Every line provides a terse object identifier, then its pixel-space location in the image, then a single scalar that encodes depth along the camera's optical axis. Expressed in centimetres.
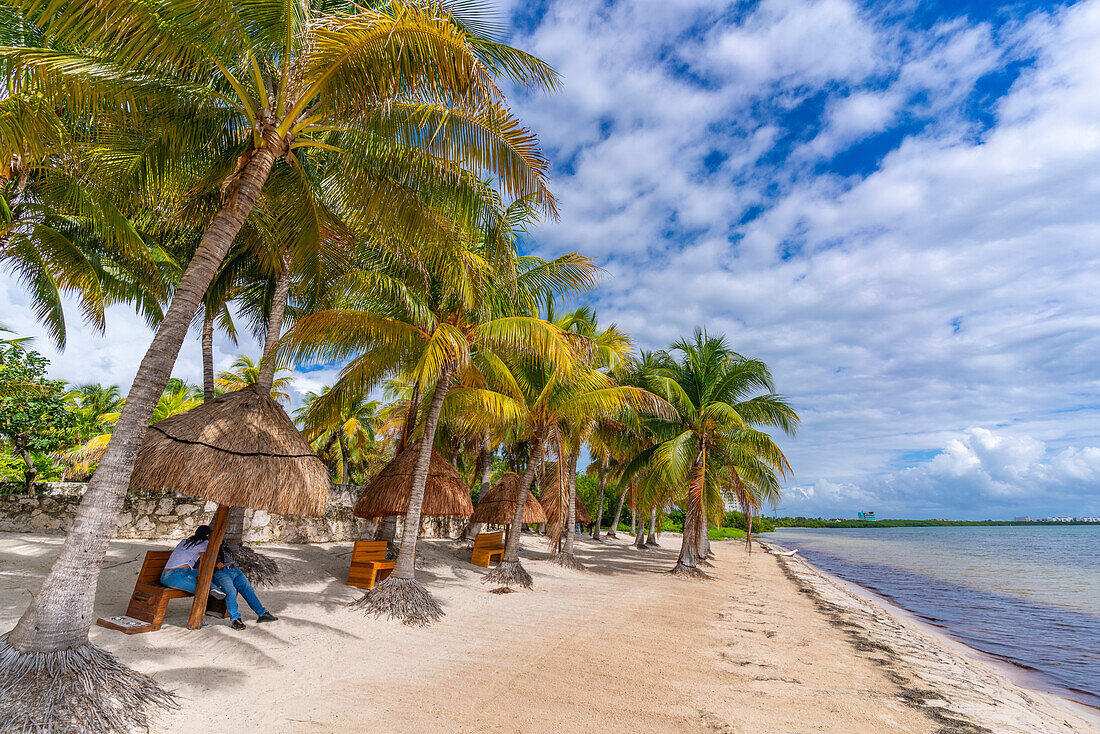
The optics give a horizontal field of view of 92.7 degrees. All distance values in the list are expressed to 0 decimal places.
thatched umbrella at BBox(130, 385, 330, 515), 590
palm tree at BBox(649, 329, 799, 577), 1571
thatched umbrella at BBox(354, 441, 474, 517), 1088
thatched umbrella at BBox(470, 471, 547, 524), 1498
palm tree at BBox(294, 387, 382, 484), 1104
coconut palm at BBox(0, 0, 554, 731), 378
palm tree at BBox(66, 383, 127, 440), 3285
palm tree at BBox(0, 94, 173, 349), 532
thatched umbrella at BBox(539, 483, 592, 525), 1922
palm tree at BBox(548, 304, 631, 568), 1457
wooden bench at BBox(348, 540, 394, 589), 971
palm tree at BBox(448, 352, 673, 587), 1072
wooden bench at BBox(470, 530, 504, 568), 1442
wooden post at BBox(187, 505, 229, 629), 580
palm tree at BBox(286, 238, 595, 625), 784
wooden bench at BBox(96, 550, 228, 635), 533
